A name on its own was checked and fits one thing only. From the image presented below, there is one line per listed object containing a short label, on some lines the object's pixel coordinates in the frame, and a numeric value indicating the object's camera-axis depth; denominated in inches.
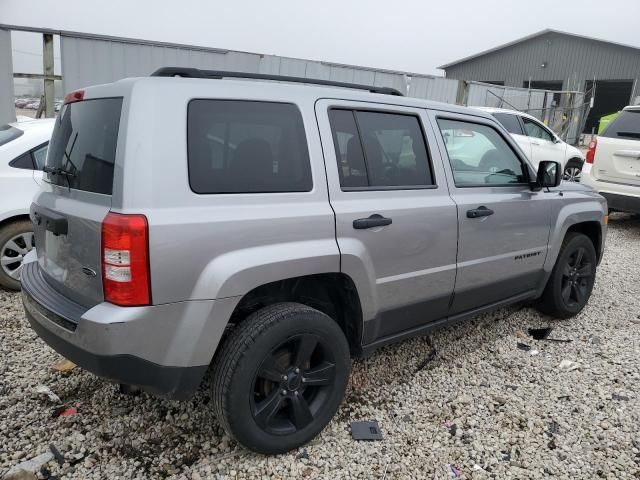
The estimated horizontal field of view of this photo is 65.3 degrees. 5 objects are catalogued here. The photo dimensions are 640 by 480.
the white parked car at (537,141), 414.8
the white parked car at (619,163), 286.8
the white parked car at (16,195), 169.2
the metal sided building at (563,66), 1076.5
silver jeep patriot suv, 80.8
